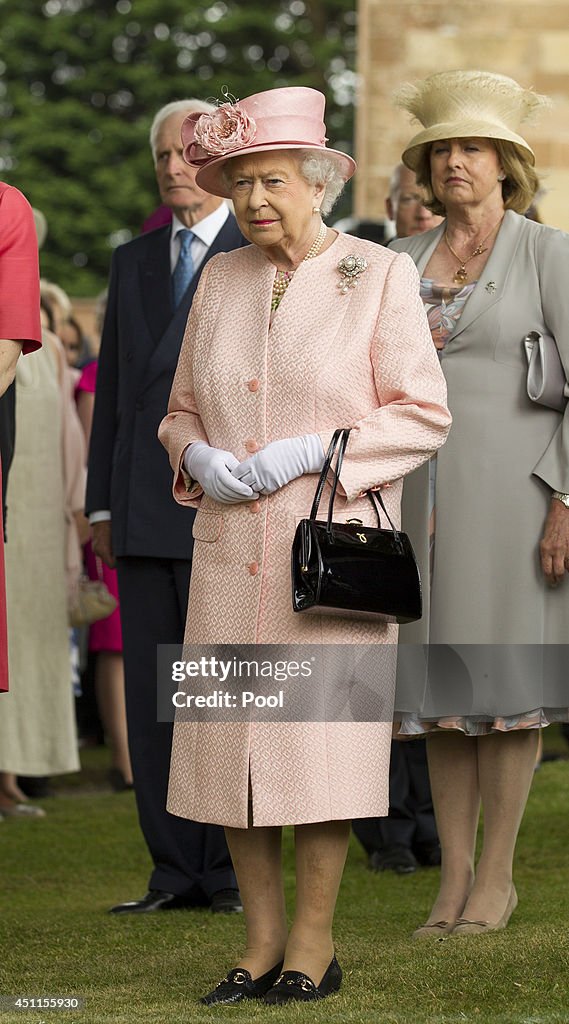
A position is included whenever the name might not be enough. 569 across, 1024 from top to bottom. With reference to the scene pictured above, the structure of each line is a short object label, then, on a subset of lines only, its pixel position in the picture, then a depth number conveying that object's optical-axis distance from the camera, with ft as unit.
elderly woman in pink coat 25.84
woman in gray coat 31.53
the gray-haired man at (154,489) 35.94
